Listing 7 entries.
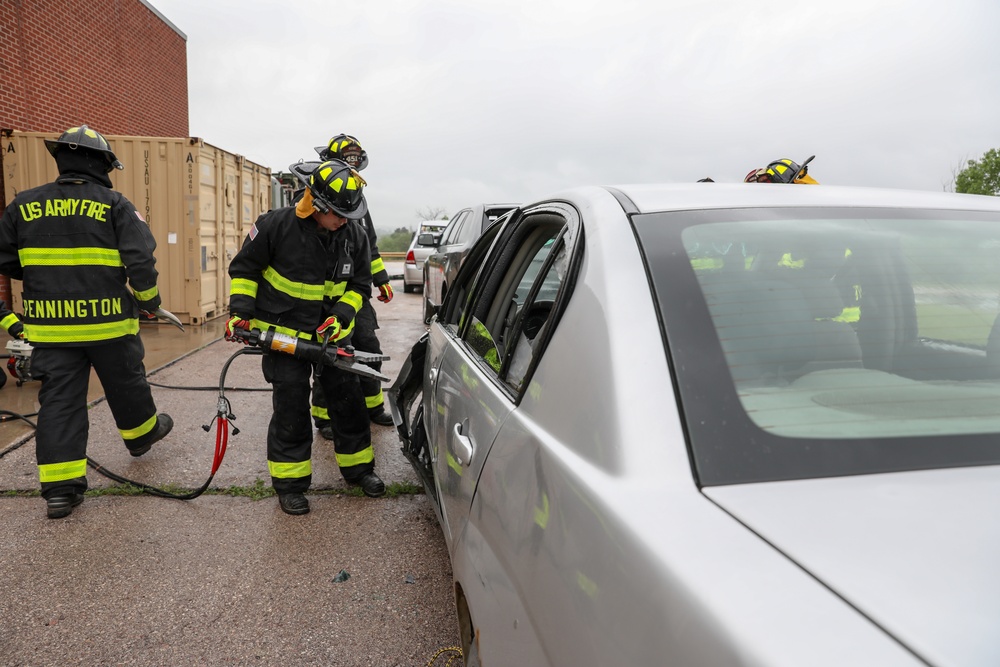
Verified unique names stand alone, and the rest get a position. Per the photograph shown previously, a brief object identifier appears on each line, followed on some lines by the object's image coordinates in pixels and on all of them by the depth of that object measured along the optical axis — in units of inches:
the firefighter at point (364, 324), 189.3
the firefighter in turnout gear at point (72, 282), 140.5
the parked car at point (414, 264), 609.0
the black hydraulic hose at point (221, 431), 137.3
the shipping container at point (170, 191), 343.9
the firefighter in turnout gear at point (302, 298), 136.3
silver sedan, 32.1
